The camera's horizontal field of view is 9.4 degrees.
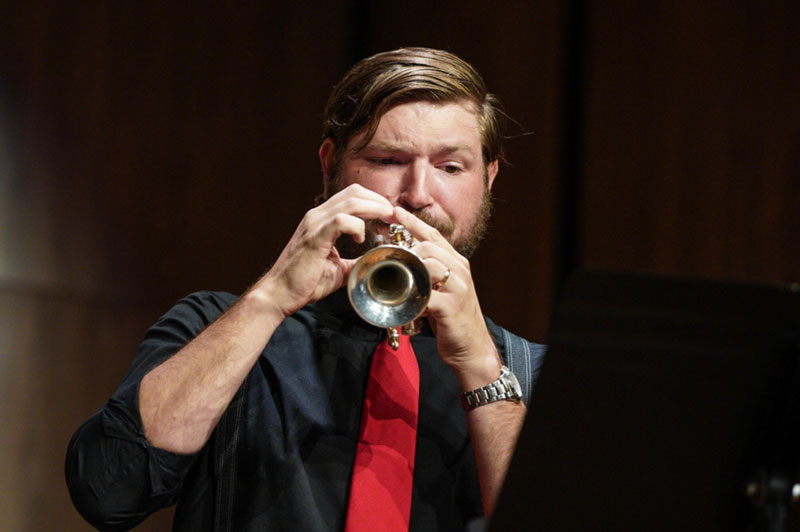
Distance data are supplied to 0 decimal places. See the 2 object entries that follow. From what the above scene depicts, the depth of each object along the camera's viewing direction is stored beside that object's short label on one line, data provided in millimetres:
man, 5594
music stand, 5259
